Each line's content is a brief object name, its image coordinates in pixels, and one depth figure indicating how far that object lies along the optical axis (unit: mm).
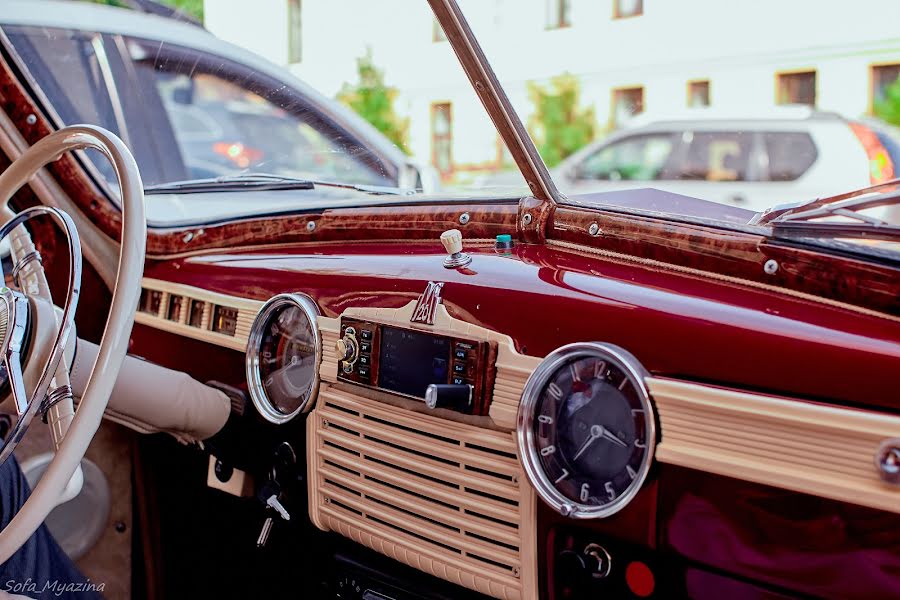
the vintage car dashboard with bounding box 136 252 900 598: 1336
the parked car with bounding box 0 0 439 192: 2498
